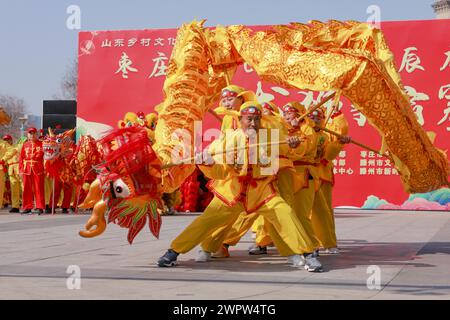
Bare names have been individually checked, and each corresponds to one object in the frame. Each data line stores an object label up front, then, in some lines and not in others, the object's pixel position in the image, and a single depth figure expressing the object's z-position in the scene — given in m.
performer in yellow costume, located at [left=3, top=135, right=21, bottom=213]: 15.70
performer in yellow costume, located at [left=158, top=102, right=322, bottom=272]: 6.46
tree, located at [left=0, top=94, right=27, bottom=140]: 43.88
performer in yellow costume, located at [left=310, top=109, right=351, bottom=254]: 8.02
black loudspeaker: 18.61
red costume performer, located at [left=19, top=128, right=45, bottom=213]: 14.55
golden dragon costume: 6.52
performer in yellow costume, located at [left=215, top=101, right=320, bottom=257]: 7.49
